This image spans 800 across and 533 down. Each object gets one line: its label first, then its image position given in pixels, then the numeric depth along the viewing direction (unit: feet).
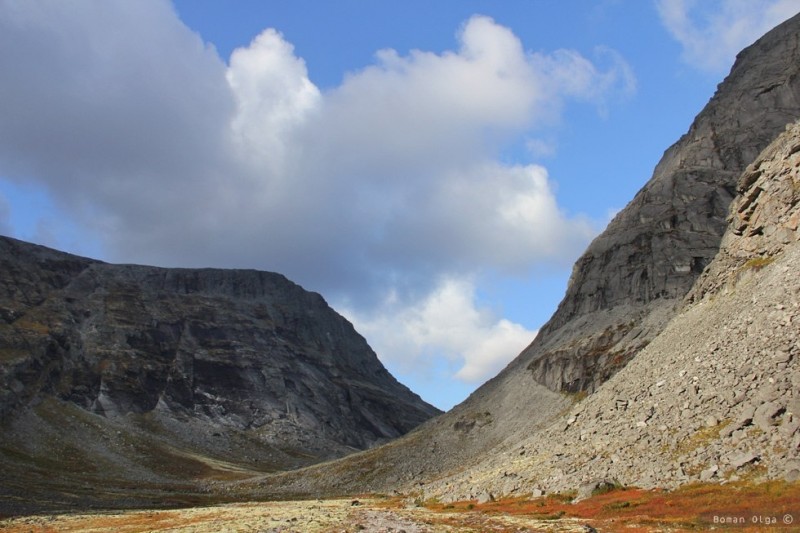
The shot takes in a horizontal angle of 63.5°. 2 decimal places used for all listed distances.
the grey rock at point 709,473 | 162.71
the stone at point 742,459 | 158.92
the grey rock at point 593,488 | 183.45
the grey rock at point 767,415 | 165.17
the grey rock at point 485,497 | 224.74
